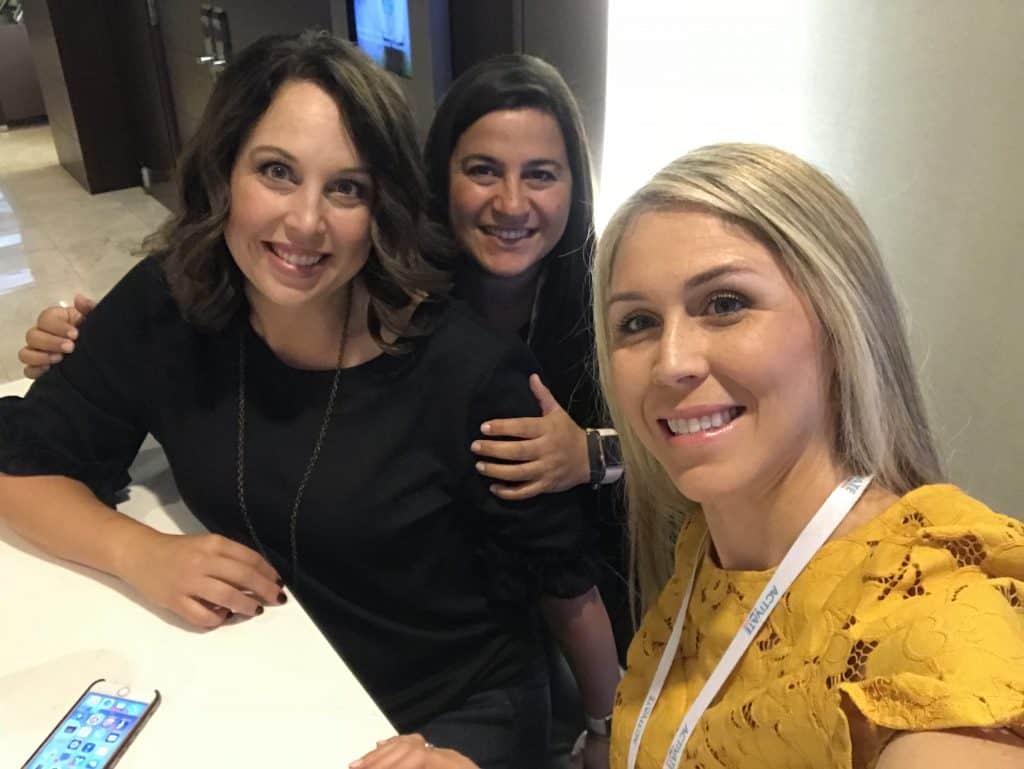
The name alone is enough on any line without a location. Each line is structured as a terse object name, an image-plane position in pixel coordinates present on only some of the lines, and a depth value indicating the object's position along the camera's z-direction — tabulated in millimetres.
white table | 863
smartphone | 835
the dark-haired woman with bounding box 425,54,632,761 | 1464
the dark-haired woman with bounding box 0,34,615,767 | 1129
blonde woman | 697
